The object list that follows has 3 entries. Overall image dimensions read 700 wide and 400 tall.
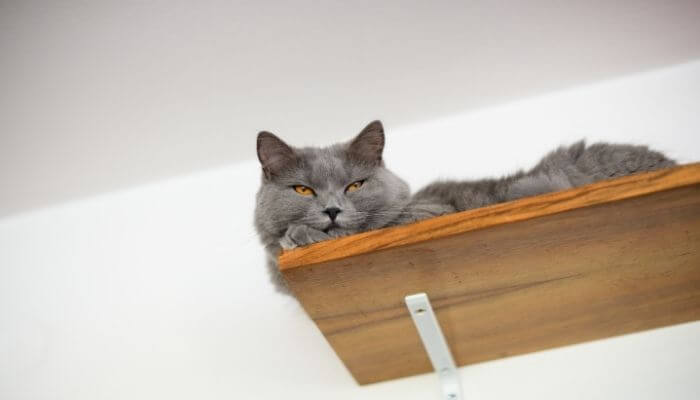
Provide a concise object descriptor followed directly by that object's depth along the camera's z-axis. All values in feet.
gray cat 3.57
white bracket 3.43
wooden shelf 2.99
